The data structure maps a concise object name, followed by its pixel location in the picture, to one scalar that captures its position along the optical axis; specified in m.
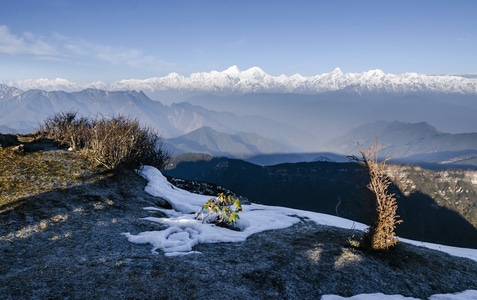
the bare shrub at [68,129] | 18.69
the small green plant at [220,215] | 11.91
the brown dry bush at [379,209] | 9.88
